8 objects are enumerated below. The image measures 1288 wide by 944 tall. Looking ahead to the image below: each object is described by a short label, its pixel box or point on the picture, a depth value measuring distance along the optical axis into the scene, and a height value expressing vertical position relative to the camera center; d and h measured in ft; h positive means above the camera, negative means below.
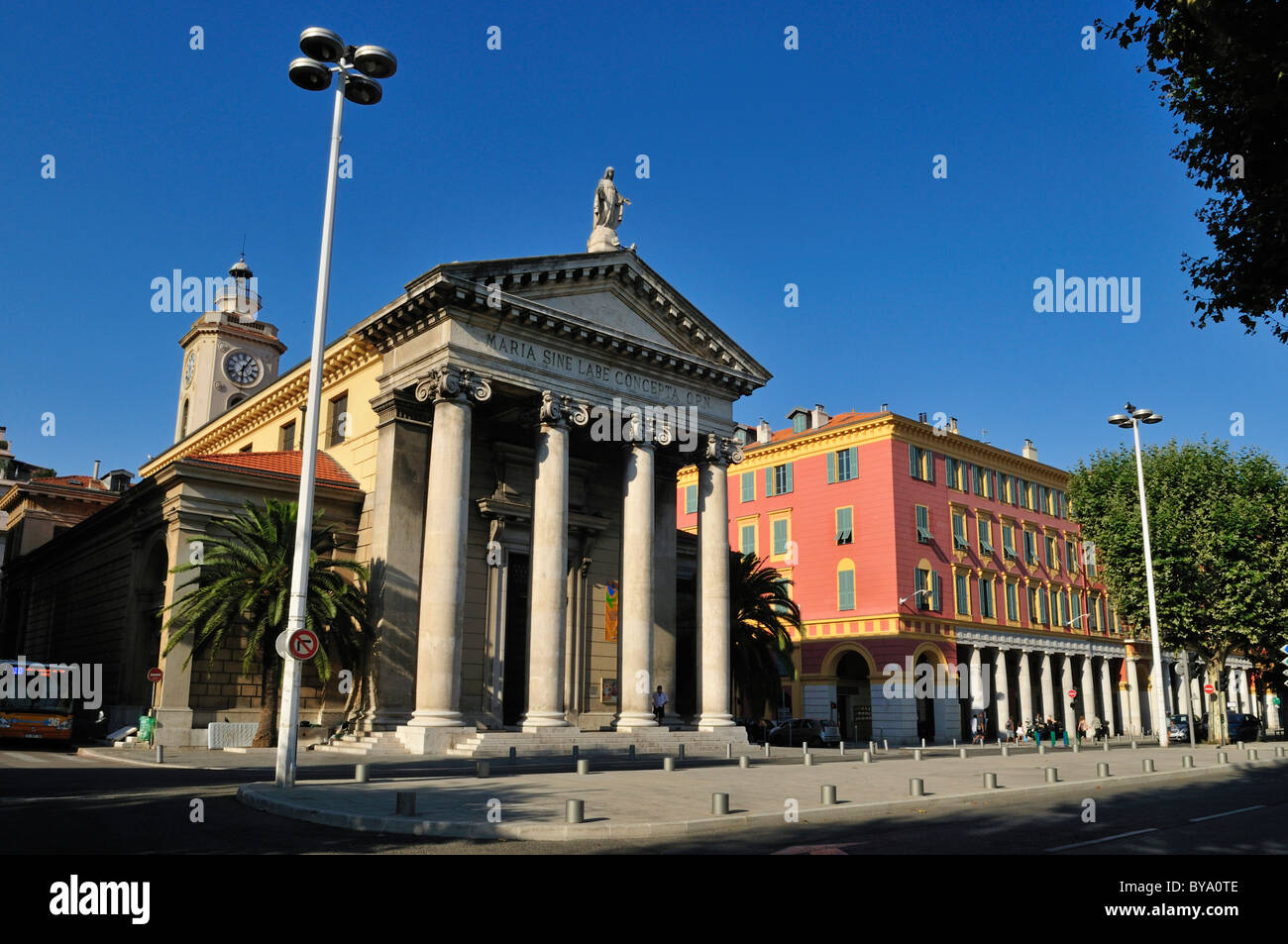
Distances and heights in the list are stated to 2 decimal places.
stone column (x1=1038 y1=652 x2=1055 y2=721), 186.09 -9.49
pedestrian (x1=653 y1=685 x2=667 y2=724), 100.53 -6.90
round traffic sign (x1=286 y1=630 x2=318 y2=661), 49.37 -0.36
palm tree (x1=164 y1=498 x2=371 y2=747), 80.79 +3.27
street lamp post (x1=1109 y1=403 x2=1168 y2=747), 122.62 +26.77
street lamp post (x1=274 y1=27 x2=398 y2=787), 51.49 +21.06
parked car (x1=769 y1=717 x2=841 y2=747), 133.69 -13.33
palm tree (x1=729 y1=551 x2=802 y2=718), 120.26 +0.54
